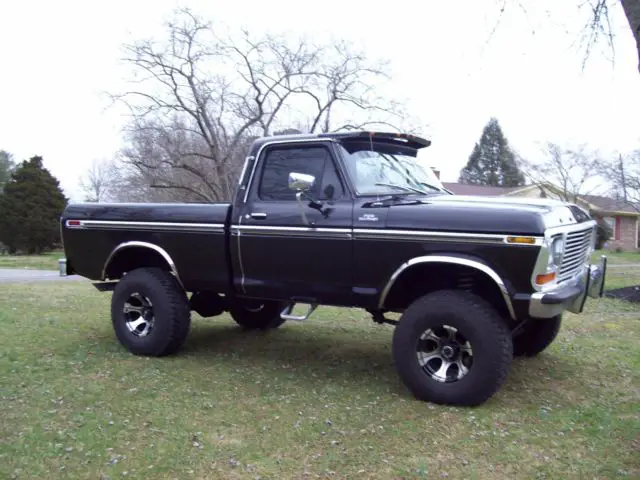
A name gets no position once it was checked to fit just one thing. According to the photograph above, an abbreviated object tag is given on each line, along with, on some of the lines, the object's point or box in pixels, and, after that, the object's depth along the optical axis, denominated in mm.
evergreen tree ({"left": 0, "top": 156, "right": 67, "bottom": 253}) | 38344
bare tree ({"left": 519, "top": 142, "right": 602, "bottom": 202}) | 28078
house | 29766
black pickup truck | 4590
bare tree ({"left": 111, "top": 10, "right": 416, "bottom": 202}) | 27594
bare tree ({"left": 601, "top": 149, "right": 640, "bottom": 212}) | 28812
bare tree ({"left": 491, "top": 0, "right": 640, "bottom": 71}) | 4004
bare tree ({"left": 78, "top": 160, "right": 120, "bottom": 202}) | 31094
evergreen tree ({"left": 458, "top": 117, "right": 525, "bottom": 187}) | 64125
